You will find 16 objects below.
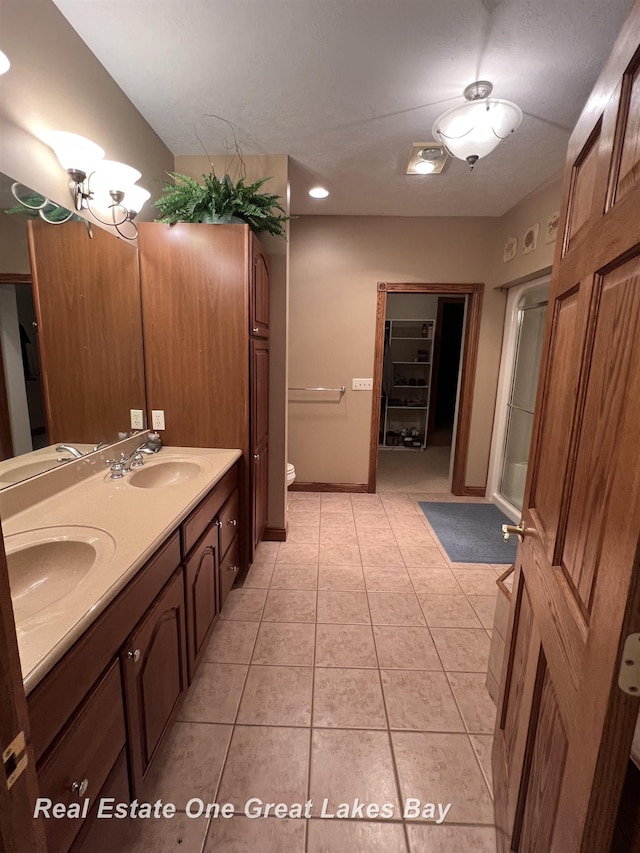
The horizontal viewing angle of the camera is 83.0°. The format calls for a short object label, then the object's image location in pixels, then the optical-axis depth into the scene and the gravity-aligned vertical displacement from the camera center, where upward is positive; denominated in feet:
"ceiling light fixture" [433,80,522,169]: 5.35 +3.74
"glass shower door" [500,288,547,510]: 10.28 -0.67
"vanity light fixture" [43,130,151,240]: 4.60 +2.51
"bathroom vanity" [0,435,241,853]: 2.36 -2.07
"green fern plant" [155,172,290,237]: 6.05 +2.69
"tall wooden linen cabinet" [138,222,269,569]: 6.24 +0.56
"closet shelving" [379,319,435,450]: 18.44 -0.86
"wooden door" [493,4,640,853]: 1.70 -0.84
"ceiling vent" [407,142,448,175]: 7.02 +4.24
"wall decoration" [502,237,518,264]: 9.93 +3.37
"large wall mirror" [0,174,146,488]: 3.97 +0.27
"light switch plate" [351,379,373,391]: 11.72 -0.58
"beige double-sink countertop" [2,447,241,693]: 2.33 -1.74
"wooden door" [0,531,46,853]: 1.44 -1.56
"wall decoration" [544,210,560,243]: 8.16 +3.28
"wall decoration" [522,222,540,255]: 8.95 +3.32
